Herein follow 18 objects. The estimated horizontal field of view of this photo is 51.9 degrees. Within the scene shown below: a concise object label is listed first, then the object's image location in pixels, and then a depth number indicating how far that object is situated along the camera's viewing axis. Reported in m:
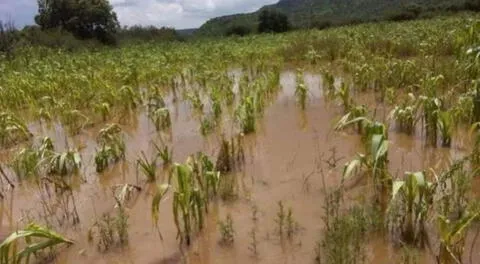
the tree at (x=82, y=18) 33.34
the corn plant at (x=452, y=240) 2.67
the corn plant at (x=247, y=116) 6.10
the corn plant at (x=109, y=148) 5.13
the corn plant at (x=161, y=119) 6.70
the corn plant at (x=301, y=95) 7.32
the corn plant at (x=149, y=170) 4.66
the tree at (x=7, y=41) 17.68
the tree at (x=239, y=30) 39.01
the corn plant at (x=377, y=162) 3.61
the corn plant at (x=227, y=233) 3.42
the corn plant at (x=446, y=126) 4.69
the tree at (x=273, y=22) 38.83
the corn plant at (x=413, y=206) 3.10
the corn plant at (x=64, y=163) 4.76
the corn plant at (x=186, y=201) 3.35
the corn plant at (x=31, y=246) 2.79
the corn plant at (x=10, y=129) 6.34
